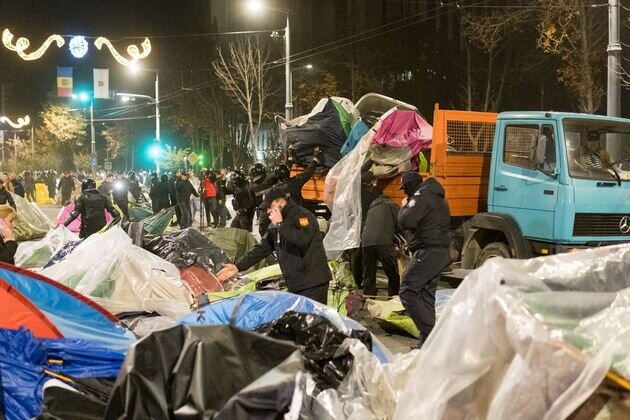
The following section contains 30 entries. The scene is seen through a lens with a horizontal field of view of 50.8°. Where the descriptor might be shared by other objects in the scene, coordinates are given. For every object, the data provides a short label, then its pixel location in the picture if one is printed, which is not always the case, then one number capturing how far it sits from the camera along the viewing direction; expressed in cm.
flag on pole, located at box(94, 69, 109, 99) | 2866
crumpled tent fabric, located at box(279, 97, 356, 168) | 1129
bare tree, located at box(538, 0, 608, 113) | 1616
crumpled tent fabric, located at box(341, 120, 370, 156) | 1067
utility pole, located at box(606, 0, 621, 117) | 1189
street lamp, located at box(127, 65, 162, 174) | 3488
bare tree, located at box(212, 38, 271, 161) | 3291
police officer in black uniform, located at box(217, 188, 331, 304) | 577
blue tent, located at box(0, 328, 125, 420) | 344
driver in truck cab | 846
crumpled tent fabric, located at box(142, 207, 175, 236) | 1117
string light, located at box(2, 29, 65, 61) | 1720
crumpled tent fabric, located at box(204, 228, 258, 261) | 1027
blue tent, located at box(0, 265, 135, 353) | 447
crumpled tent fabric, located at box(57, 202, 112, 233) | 1394
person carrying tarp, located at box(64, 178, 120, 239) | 1126
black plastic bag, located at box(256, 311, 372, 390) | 337
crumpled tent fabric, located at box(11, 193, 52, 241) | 1620
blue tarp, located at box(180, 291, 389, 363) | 459
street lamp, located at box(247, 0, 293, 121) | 2267
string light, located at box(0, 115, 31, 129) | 4434
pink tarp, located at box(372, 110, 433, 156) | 975
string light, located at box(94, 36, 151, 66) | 1911
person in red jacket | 1906
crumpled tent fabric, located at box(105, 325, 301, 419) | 278
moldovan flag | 2928
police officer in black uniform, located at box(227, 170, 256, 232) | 1343
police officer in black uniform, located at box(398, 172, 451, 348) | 651
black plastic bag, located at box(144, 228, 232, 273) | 868
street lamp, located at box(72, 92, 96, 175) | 3002
